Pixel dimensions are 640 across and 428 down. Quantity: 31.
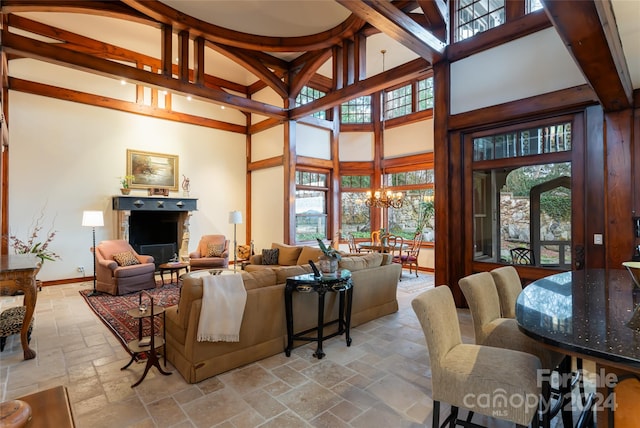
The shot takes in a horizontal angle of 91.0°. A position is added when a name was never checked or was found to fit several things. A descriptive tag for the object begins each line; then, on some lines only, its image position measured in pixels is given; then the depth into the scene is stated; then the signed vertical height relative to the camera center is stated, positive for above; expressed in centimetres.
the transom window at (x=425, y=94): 792 +312
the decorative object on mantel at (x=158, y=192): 739 +63
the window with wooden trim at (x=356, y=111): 910 +307
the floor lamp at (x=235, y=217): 723 +1
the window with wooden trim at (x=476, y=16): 430 +284
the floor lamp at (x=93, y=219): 566 -1
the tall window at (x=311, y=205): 823 +33
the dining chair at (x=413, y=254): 715 -89
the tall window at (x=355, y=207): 909 +29
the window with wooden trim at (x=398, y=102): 837 +314
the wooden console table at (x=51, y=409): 99 -64
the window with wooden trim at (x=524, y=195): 380 +27
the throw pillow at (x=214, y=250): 702 -72
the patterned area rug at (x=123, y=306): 381 -135
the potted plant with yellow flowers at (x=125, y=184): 698 +77
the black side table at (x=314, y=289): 316 -74
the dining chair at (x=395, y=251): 690 -78
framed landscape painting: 723 +115
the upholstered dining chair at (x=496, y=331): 200 -81
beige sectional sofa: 268 -104
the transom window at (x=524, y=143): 376 +95
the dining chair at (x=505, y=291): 257 -63
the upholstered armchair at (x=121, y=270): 550 -92
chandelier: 754 +42
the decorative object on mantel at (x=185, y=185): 796 +83
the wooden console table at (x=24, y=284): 298 -63
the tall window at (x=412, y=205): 806 +31
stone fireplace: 689 -14
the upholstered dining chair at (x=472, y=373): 155 -82
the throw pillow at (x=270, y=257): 619 -78
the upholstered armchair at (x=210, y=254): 671 -81
